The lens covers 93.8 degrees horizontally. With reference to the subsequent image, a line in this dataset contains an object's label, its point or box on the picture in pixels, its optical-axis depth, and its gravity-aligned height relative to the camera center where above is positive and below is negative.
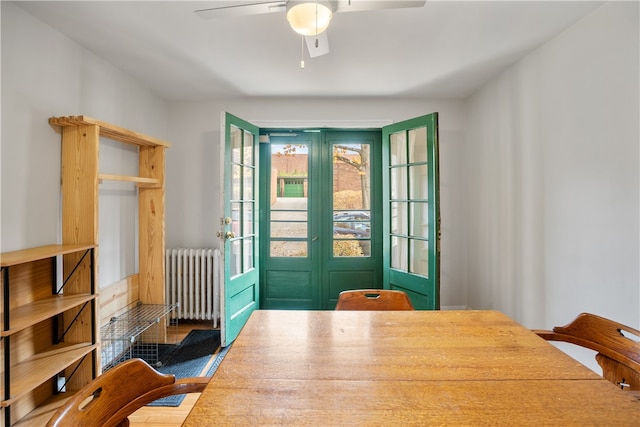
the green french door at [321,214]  3.41 -0.02
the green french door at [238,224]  2.68 -0.11
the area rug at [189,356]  2.30 -1.23
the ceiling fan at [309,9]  1.29 +0.91
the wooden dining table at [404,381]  0.72 -0.49
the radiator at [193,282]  3.07 -0.71
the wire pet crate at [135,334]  2.36 -1.01
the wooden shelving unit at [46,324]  1.50 -0.68
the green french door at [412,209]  2.66 +0.02
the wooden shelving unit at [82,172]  1.97 +0.28
